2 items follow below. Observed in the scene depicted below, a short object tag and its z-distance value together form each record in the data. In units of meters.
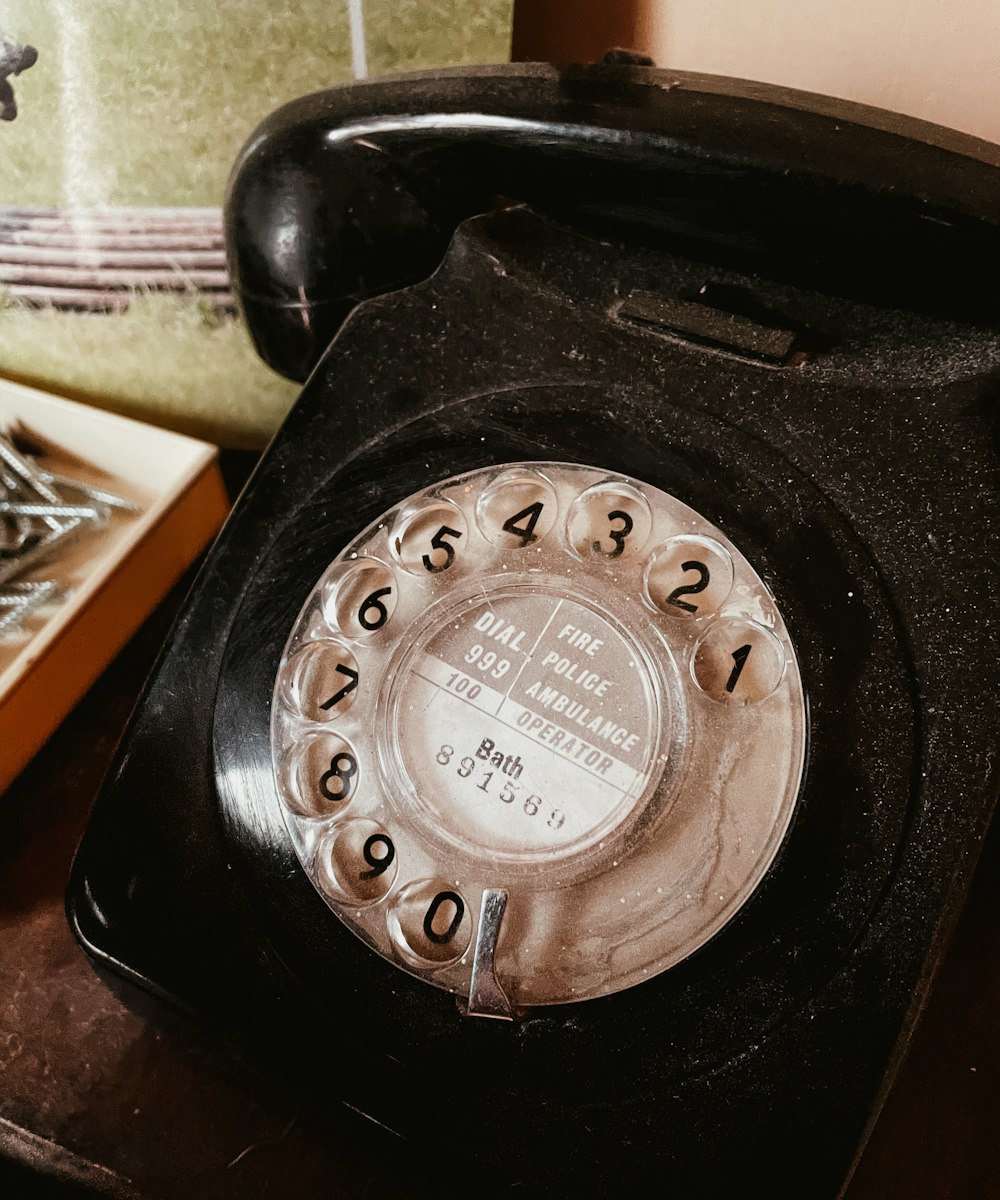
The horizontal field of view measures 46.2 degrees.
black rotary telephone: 0.15
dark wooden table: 0.17
